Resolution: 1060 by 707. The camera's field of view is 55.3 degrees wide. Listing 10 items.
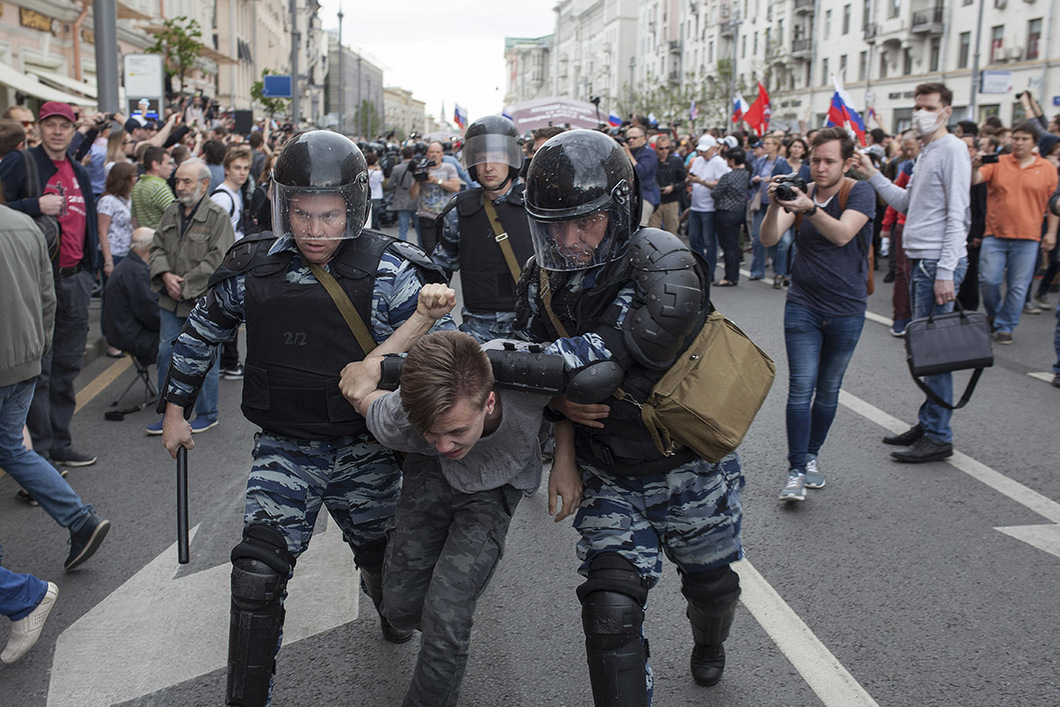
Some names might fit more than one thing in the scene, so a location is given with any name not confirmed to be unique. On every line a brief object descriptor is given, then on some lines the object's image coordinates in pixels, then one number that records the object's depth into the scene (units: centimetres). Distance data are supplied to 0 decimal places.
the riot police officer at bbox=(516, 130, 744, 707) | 258
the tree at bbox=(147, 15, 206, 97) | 2391
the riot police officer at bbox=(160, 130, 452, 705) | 299
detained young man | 253
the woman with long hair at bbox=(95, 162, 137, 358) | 755
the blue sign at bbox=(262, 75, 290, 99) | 3359
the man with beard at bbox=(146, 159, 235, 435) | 618
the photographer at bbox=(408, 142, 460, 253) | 1157
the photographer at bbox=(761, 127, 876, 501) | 475
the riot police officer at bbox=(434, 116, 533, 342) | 525
